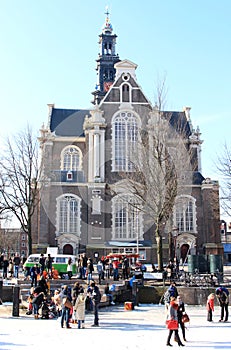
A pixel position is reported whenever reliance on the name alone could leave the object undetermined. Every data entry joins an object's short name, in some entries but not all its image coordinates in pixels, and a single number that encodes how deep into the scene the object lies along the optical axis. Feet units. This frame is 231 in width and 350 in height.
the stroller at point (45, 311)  56.59
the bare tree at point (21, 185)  115.24
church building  140.97
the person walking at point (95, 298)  50.31
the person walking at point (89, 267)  84.72
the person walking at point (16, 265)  95.30
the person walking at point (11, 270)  100.59
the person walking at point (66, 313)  48.98
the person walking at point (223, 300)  56.29
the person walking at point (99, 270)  82.64
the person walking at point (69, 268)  87.08
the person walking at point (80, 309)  48.32
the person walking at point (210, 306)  55.37
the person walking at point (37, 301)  56.54
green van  95.20
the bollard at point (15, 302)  58.59
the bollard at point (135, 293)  71.05
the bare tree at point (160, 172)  102.47
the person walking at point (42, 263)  85.40
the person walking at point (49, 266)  85.88
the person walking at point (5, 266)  93.40
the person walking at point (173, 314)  39.73
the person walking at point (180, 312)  42.55
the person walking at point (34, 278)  75.97
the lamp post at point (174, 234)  137.01
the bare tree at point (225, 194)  103.34
